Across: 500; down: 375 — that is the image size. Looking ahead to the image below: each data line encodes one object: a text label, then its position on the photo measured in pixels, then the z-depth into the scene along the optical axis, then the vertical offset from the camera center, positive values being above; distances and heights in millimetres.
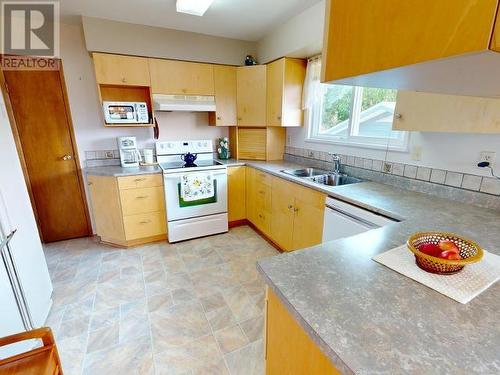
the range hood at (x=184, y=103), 2798 +280
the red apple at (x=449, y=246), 823 -408
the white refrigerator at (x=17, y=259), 1306 -783
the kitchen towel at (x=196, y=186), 2754 -666
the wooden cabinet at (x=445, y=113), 1267 +64
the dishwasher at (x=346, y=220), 1542 -633
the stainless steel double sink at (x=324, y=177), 2395 -509
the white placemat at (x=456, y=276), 737 -487
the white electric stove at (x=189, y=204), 2742 -843
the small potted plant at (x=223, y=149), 3412 -307
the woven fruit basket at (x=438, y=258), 761 -420
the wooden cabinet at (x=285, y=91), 2781 +402
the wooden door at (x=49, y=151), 2619 -262
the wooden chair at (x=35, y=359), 855 -838
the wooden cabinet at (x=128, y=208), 2639 -883
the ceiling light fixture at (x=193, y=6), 2055 +1020
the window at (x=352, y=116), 2105 +94
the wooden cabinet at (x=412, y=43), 383 +151
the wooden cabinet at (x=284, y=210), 2100 -837
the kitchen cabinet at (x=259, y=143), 3246 -222
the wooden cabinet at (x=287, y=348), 679 -664
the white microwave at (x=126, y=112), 2705 +165
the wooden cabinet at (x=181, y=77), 2799 +574
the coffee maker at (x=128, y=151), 2854 -282
